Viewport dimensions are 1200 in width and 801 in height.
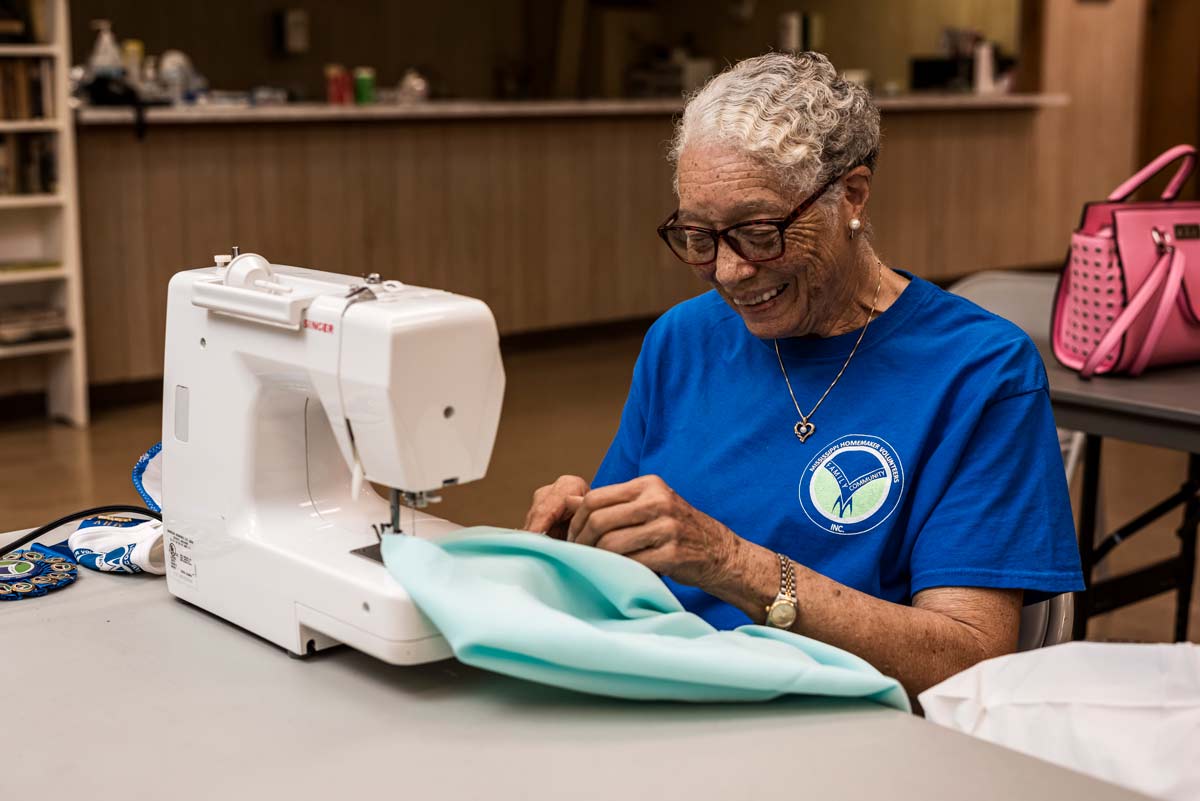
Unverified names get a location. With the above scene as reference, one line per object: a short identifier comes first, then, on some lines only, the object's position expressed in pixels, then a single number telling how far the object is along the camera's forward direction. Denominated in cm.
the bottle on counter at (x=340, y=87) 599
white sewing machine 113
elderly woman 131
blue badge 136
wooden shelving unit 470
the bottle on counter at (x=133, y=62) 516
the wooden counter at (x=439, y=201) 518
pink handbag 253
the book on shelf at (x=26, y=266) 471
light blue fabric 106
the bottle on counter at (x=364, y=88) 596
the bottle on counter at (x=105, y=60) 496
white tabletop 97
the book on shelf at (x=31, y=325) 473
